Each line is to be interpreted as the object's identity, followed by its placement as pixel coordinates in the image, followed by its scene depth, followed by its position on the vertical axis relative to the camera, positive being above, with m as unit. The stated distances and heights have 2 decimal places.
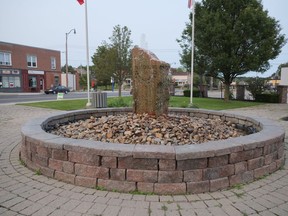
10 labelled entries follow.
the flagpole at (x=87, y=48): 12.45 +2.09
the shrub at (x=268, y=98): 21.42 -1.00
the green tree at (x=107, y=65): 19.77 +1.84
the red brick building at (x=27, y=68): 36.06 +2.98
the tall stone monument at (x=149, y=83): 5.82 +0.08
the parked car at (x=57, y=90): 36.28 -0.71
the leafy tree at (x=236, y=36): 16.56 +3.75
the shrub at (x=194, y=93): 27.36 -0.76
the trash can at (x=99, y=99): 12.33 -0.70
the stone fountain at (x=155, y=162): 3.37 -1.19
